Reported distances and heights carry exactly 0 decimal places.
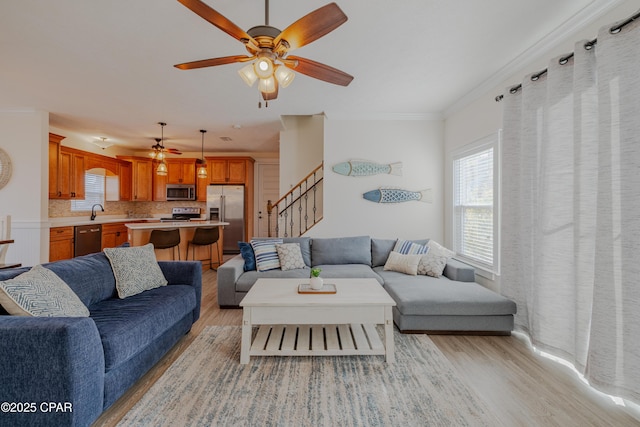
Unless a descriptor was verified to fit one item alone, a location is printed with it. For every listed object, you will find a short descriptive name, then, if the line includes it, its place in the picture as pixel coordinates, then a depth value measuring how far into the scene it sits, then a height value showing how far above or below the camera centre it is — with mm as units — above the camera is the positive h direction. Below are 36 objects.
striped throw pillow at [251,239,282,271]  3863 -557
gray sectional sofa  2863 -787
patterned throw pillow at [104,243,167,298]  2590 -536
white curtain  1773 +35
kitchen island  4879 -399
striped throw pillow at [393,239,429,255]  3973 -460
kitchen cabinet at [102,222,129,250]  6242 -497
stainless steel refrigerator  7273 +118
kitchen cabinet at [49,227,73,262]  4943 -548
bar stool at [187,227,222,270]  5516 -457
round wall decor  4570 +666
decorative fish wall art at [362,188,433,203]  4723 +303
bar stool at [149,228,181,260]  4930 -444
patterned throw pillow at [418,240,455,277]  3637 -614
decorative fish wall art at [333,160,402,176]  4754 +737
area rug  1752 -1211
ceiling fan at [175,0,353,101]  1609 +1057
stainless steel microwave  7527 +522
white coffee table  2348 -835
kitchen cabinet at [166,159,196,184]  7570 +1049
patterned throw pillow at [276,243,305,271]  3908 -577
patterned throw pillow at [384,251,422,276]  3715 -631
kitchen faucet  6547 +3
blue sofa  1425 -778
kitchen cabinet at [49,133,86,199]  5266 +783
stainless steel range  7465 -40
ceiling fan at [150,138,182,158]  5469 +1151
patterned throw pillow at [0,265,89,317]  1649 -506
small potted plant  2660 -615
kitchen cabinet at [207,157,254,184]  7453 +1082
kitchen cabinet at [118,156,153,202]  7395 +850
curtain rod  1767 +1208
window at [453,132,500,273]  3429 +156
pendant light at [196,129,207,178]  5963 +902
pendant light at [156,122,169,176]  5475 +861
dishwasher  5465 -532
